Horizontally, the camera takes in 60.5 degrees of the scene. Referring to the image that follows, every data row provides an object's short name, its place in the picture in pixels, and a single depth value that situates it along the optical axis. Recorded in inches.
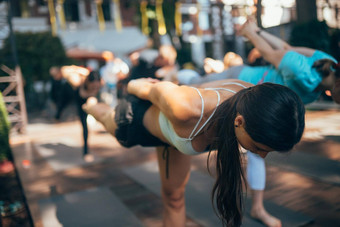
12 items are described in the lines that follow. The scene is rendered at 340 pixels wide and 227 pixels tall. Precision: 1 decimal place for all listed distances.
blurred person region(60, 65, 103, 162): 163.9
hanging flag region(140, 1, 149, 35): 539.7
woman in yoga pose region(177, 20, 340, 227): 82.0
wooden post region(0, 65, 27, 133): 278.6
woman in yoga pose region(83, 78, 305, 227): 48.4
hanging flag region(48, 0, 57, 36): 509.7
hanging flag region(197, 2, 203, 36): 511.8
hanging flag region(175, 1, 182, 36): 531.4
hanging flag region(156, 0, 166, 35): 525.0
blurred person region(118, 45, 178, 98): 160.1
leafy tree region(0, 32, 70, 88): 486.3
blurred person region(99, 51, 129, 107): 247.8
